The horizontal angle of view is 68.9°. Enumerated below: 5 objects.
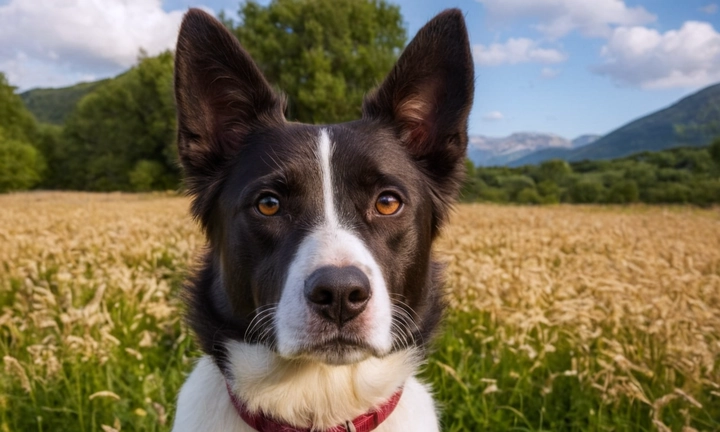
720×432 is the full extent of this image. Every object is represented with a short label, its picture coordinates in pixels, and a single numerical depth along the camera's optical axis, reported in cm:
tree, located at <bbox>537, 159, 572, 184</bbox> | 4438
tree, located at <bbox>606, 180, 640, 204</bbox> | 3649
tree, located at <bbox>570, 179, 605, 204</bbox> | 3794
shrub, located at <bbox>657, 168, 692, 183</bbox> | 3950
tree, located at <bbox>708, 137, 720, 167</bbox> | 4284
